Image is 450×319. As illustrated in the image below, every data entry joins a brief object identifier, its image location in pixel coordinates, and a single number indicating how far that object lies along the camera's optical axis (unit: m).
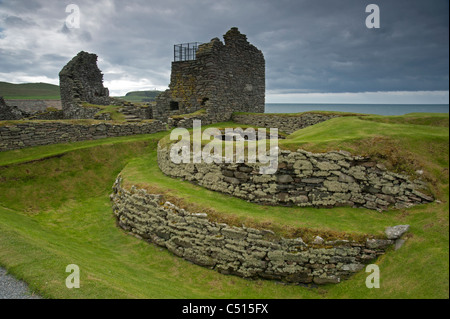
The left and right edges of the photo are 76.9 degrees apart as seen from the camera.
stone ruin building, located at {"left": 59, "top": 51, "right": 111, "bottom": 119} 29.58
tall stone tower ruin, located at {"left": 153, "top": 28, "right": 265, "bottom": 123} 25.78
